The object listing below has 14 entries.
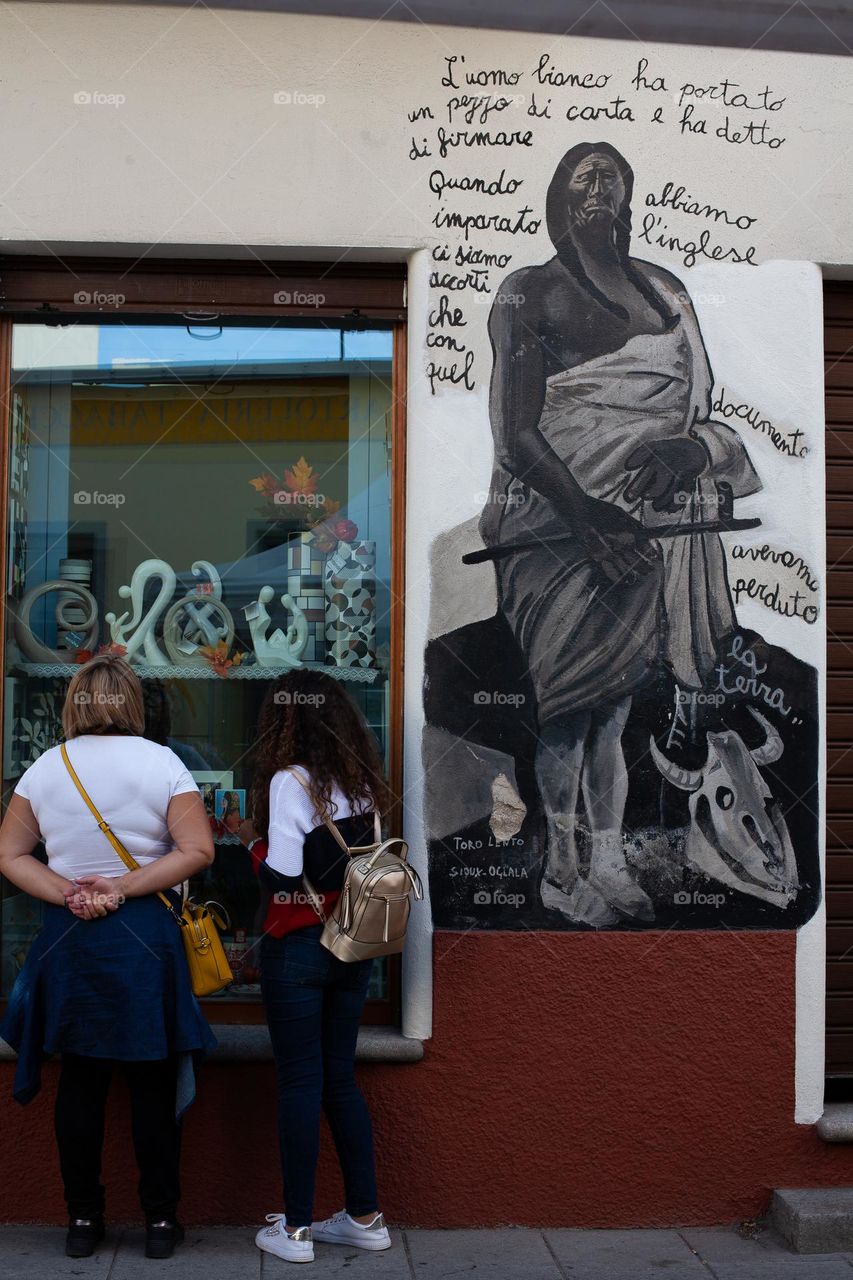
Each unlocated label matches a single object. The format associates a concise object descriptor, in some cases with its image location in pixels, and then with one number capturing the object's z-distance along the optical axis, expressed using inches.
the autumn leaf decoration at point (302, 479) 195.5
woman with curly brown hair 158.6
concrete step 170.6
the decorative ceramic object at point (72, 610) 192.4
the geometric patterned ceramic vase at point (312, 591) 194.1
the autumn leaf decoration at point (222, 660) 193.0
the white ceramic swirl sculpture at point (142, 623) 193.0
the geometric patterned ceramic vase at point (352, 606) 193.2
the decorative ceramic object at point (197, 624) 193.5
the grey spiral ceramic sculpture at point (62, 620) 191.0
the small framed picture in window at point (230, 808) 191.9
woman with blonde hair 154.8
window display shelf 192.5
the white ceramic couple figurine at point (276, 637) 193.2
